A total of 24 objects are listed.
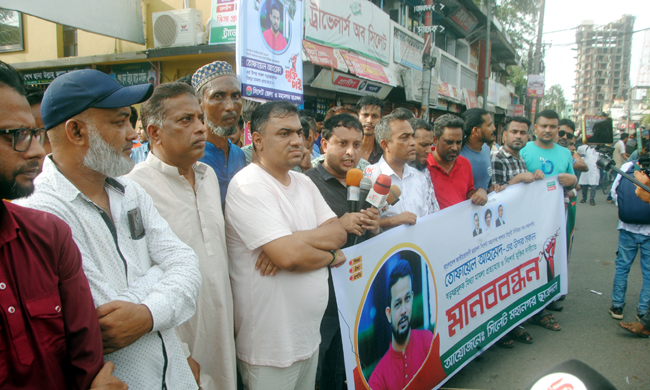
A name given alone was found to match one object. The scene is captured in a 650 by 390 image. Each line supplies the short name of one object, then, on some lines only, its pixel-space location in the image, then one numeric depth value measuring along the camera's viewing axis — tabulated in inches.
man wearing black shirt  105.9
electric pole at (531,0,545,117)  742.5
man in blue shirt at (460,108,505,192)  187.9
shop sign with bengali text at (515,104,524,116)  1025.2
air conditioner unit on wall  320.8
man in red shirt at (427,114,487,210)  152.2
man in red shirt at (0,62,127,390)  40.3
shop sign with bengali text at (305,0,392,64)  358.6
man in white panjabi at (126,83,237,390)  79.0
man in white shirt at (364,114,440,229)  129.3
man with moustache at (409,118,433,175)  151.6
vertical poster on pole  182.2
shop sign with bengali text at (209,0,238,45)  301.4
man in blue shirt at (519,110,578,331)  192.4
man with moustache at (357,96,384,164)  179.0
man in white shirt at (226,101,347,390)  80.7
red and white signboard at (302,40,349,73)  343.7
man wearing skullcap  110.6
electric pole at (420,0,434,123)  413.7
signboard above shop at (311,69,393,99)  377.5
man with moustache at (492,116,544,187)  179.6
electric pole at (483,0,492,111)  742.1
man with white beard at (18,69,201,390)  54.7
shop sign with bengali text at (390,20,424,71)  515.8
